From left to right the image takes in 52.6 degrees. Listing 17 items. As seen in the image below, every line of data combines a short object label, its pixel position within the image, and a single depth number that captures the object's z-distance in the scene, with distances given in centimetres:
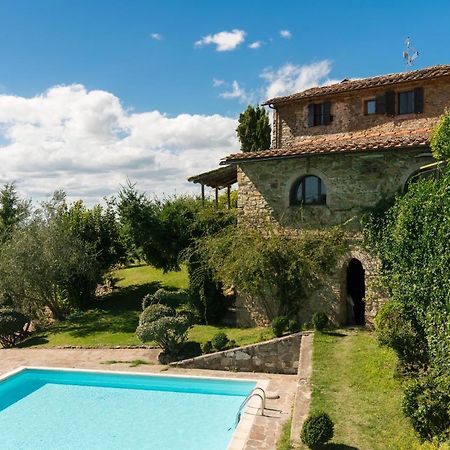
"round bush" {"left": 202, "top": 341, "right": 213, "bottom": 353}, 1659
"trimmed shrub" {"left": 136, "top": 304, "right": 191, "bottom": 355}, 1598
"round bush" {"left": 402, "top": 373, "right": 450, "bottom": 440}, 812
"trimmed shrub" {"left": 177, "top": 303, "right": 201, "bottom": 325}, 2050
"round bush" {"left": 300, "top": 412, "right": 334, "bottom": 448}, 838
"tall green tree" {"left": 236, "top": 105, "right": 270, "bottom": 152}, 3575
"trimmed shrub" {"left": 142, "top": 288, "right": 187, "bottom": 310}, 1972
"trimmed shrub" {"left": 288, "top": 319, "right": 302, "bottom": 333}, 1672
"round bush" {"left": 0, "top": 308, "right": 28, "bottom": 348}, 2017
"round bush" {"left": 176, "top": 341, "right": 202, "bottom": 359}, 1656
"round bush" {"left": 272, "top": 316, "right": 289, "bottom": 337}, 1670
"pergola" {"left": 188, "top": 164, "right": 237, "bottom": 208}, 2152
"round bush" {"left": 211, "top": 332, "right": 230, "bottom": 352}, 1627
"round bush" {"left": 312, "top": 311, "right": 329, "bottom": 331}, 1661
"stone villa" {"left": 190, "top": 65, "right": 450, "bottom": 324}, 1664
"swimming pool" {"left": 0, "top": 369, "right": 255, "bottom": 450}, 1150
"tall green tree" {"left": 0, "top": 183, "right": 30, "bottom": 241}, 3345
